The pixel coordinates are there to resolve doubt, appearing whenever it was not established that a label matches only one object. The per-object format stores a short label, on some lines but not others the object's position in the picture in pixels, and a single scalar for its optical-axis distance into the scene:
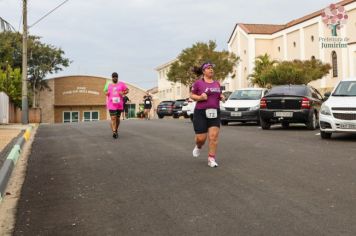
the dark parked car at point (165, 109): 39.28
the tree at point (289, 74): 38.31
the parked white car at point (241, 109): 18.67
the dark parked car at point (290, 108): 15.68
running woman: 7.83
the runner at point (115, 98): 13.19
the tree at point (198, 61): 51.81
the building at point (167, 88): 76.55
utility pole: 22.56
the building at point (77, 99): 65.56
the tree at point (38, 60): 59.12
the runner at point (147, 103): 33.50
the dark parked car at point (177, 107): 36.61
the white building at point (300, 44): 43.75
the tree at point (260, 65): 47.54
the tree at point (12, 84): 28.70
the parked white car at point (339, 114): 11.45
